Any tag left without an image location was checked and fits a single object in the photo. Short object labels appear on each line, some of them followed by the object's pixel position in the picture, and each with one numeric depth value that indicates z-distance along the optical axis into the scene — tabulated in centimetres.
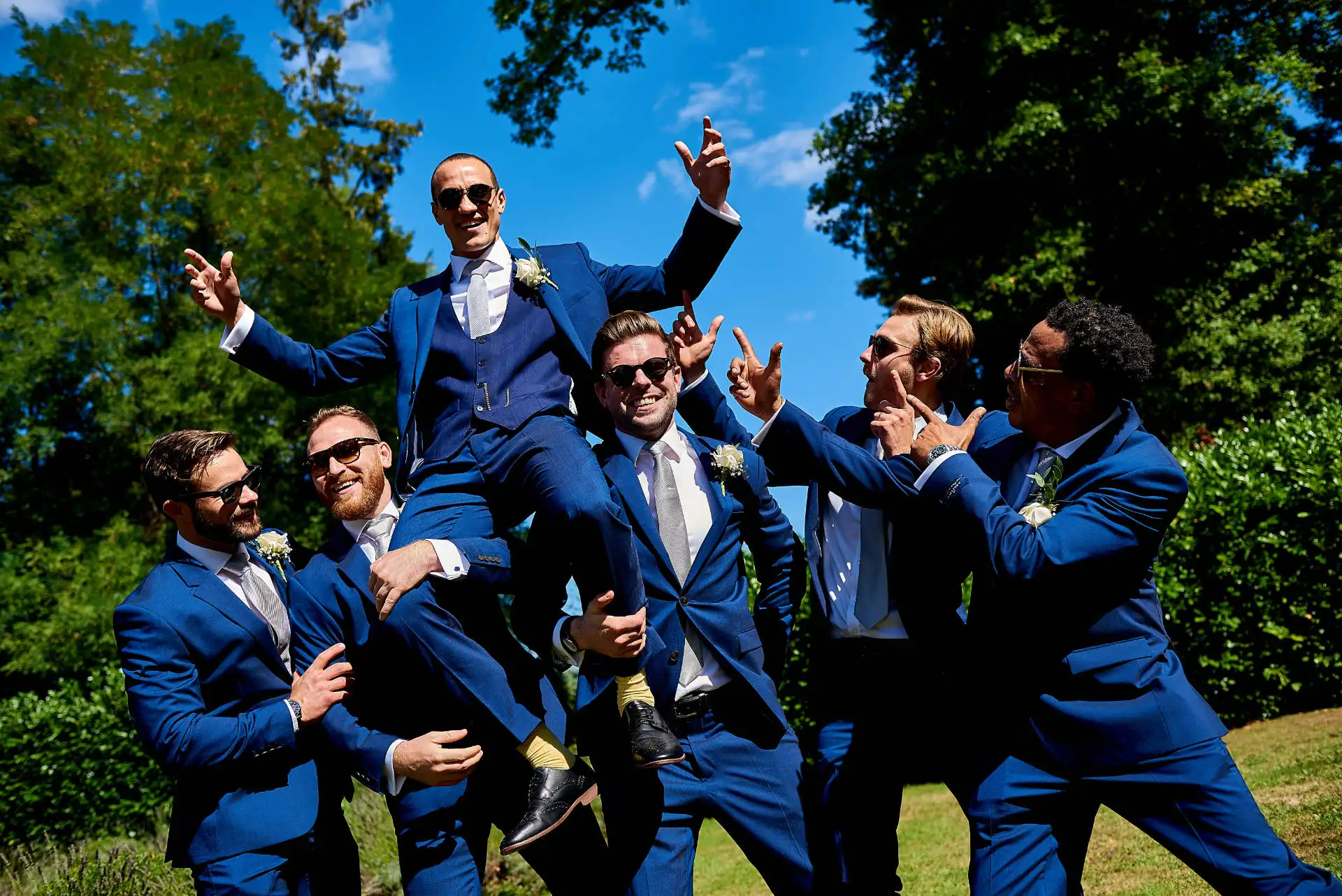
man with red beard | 408
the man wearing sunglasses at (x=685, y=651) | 380
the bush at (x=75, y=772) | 1209
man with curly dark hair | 336
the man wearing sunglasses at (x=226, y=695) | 397
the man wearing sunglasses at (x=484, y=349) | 434
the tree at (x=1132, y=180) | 1738
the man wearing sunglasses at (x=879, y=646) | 407
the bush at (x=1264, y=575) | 1001
